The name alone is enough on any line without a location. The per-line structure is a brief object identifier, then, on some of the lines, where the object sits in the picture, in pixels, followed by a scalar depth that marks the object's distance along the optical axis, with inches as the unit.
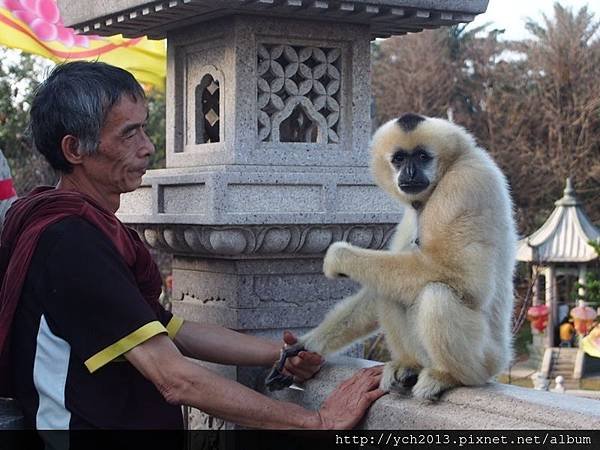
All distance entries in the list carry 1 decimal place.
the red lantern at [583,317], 564.1
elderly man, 94.7
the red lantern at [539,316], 600.4
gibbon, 110.4
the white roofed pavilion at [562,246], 681.6
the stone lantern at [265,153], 137.6
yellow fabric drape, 313.3
